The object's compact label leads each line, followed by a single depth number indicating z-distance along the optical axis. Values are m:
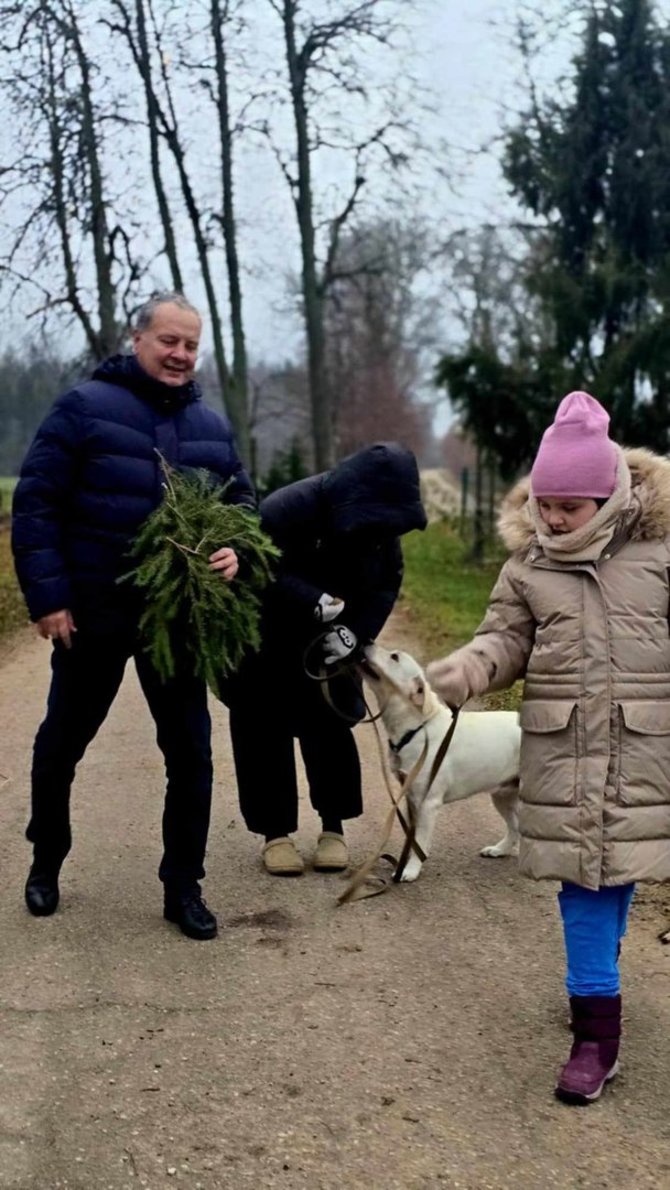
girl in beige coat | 3.42
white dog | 5.24
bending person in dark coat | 4.85
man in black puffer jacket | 4.32
